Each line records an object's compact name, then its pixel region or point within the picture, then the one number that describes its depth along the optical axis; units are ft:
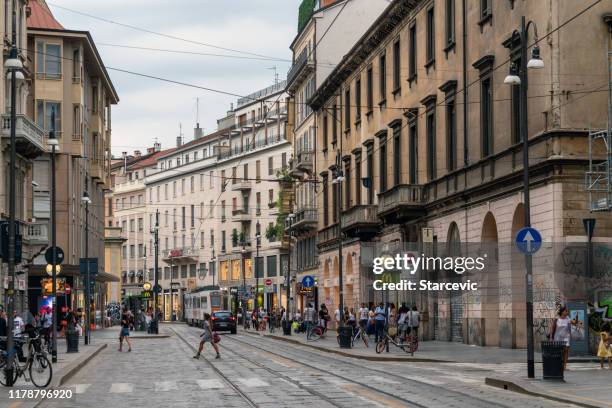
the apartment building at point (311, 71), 255.70
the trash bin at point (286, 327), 212.02
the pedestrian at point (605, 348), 95.09
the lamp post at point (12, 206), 82.50
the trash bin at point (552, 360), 80.23
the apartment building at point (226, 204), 351.05
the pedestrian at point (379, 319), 150.30
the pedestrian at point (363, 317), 172.86
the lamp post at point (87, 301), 150.41
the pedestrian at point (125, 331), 151.02
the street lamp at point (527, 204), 83.71
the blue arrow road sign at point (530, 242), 84.12
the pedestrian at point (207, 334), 128.57
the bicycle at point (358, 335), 152.76
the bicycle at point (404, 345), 124.16
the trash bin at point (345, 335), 145.48
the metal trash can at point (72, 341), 136.15
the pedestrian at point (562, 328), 91.81
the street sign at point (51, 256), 124.26
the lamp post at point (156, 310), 228.02
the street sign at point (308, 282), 174.14
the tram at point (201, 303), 301.02
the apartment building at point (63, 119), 219.00
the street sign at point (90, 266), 149.59
